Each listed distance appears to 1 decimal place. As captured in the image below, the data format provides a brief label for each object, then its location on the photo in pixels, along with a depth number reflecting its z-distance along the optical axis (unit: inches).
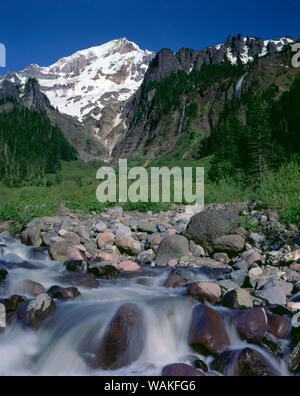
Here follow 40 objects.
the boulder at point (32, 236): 396.5
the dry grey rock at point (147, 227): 431.9
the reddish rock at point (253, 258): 298.0
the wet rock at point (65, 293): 240.0
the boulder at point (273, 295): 214.4
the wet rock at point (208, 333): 179.2
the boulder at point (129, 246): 371.9
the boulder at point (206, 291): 229.3
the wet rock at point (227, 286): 241.2
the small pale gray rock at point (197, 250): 352.5
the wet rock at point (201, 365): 165.6
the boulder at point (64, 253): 344.2
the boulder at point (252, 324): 187.2
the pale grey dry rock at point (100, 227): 431.5
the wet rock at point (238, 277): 255.2
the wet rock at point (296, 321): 189.1
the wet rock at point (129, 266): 314.3
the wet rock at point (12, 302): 216.2
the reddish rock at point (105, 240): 382.6
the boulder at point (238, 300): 211.2
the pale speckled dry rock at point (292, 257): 275.8
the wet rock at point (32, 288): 254.2
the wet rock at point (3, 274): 274.4
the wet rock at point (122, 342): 173.6
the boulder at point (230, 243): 334.0
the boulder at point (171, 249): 340.2
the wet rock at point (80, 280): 271.3
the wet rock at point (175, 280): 271.9
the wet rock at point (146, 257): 347.5
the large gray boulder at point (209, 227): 361.7
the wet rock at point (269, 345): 172.9
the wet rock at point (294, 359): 163.8
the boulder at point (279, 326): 187.3
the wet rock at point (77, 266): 304.7
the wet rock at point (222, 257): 334.9
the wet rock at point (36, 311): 202.2
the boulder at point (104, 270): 292.2
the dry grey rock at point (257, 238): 336.2
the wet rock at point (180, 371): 158.7
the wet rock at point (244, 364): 158.9
